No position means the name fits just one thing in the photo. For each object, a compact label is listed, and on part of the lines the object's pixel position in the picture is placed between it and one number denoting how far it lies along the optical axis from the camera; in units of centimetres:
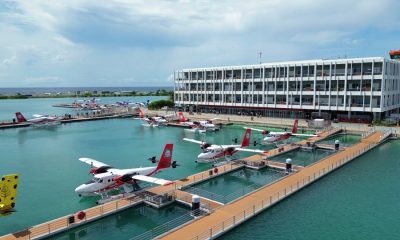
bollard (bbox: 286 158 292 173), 4419
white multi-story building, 8119
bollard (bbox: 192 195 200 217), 2973
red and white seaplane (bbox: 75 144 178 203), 3300
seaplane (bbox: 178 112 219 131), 8325
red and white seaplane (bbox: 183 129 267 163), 4875
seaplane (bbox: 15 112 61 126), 9191
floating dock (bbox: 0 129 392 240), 2595
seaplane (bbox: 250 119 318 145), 6360
